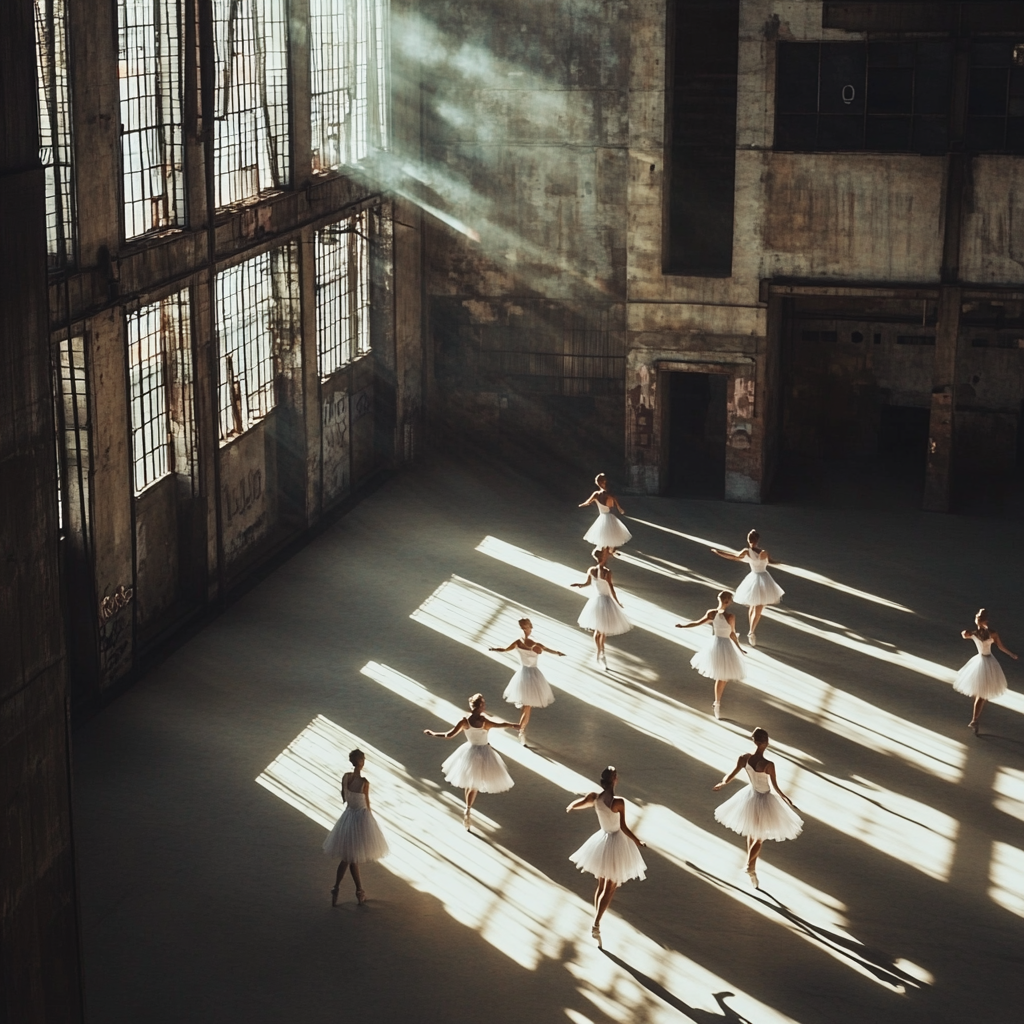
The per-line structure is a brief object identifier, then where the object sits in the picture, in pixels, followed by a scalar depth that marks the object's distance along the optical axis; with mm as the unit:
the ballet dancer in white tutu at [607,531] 24719
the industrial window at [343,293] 26781
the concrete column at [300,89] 24406
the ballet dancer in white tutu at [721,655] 19375
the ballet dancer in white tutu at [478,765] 16375
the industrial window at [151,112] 20000
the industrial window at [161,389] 20633
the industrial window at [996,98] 25859
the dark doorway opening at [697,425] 30703
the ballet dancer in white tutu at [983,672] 18844
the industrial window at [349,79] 26125
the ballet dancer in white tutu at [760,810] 15227
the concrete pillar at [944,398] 26828
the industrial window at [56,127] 17750
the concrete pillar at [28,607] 10227
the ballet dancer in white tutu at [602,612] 20969
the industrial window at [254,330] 23328
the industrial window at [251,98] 22406
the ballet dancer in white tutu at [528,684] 18656
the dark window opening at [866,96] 26281
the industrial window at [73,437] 18375
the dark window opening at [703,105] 28500
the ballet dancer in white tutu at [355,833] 14758
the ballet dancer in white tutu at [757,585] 21609
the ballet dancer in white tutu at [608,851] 14297
